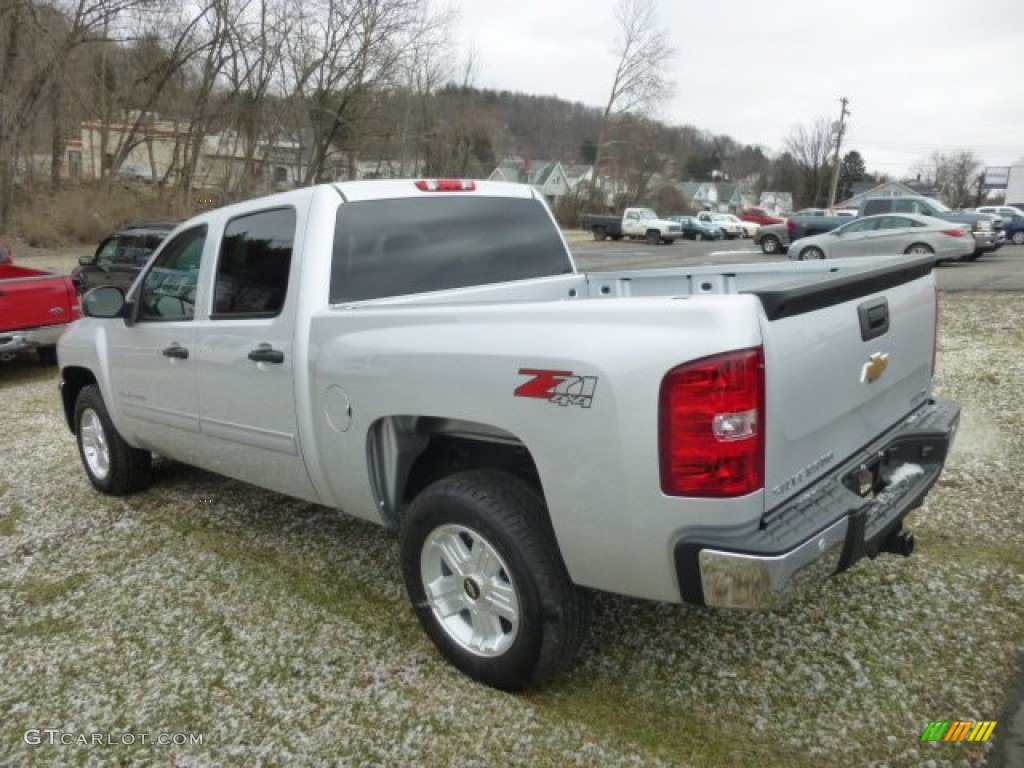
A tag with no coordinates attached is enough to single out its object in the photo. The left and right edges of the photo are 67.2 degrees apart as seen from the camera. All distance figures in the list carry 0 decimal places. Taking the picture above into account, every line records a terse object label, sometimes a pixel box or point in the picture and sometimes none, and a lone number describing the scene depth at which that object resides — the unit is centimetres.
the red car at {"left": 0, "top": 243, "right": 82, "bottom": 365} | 818
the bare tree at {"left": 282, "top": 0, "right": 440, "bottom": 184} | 3684
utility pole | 6362
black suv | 1298
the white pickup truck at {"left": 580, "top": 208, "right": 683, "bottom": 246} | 3912
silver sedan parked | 1756
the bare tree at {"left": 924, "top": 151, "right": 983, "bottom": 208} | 9881
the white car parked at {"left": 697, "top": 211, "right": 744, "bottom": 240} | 4512
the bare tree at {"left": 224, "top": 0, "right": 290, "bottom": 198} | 3541
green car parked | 4356
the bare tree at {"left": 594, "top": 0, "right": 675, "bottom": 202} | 5550
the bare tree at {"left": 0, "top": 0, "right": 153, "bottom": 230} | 2764
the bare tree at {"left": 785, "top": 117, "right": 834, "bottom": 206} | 8744
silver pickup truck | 219
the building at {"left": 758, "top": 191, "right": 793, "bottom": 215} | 9419
